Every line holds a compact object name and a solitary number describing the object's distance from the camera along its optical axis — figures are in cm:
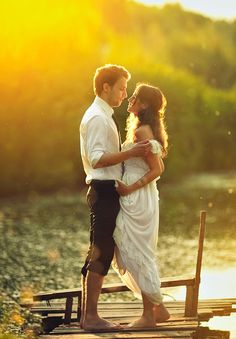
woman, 946
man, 932
